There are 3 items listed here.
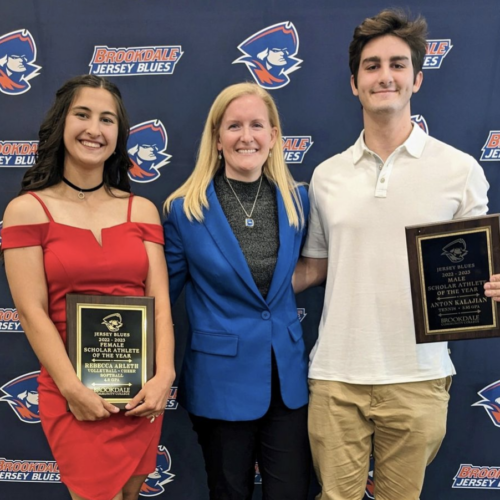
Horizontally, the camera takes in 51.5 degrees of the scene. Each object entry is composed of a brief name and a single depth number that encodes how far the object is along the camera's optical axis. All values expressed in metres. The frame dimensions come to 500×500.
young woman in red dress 1.60
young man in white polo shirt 1.75
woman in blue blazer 1.76
